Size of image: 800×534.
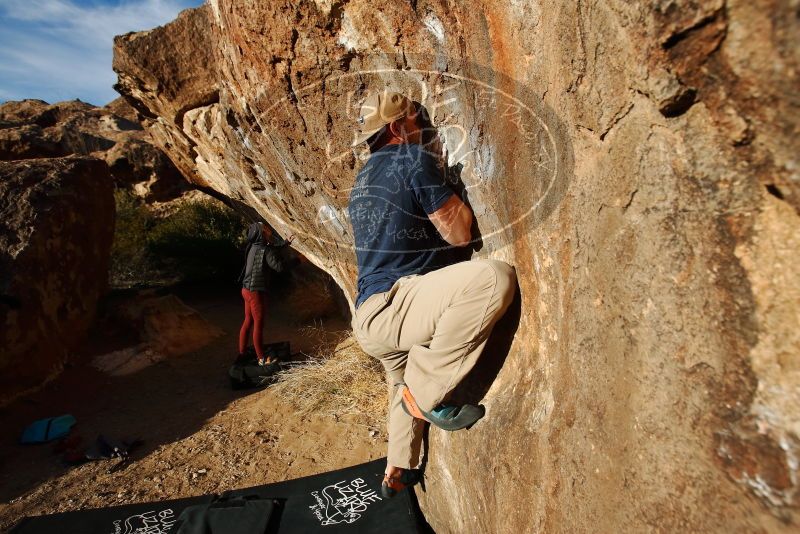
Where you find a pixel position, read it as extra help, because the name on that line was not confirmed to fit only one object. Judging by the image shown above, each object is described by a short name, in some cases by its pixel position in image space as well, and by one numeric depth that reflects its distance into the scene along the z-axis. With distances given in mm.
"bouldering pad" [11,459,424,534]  2877
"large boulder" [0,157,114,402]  4758
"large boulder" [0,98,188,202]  8766
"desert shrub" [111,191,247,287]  8227
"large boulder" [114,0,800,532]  1053
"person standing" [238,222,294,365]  5078
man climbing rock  1910
